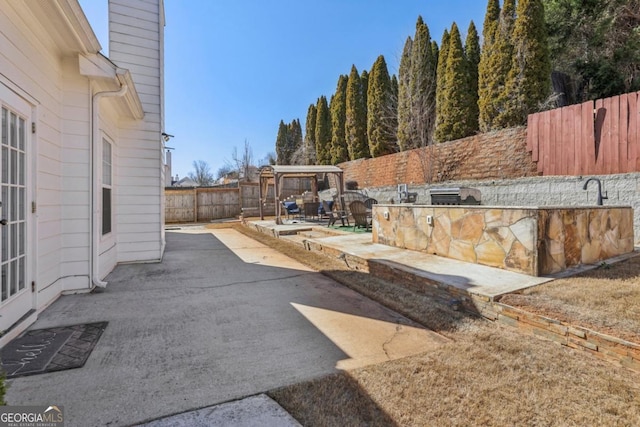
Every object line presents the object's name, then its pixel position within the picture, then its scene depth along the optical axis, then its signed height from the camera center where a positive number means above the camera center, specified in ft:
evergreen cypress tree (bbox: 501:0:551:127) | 30.89 +13.97
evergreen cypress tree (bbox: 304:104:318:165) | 79.20 +18.27
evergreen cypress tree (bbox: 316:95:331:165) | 70.74 +16.79
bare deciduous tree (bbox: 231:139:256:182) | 101.25 +16.10
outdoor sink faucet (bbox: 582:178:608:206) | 18.75 +0.94
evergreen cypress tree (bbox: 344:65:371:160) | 55.36 +15.69
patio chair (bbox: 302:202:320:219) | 38.52 +0.05
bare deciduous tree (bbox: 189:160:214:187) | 144.46 +17.28
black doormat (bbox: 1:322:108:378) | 7.05 -3.52
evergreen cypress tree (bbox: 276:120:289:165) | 98.07 +20.82
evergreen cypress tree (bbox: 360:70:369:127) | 58.90 +23.95
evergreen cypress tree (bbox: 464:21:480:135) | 38.14 +18.02
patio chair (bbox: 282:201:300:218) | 43.21 +0.06
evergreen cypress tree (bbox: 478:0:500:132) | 33.17 +14.84
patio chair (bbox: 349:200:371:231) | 27.96 -0.40
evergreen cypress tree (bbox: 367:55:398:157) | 49.49 +15.34
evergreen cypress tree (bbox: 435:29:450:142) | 39.37 +16.16
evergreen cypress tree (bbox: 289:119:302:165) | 99.08 +23.55
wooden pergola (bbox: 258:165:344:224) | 37.47 +4.46
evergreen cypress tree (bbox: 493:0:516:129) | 31.99 +15.67
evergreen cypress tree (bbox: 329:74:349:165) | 62.64 +17.01
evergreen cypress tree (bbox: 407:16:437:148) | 42.27 +17.34
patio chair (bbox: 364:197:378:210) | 31.16 +0.55
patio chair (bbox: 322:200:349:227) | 33.10 -0.58
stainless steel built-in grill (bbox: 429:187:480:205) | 20.74 +0.79
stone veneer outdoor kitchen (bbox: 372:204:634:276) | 12.25 -1.16
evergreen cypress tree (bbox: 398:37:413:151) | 43.37 +15.66
